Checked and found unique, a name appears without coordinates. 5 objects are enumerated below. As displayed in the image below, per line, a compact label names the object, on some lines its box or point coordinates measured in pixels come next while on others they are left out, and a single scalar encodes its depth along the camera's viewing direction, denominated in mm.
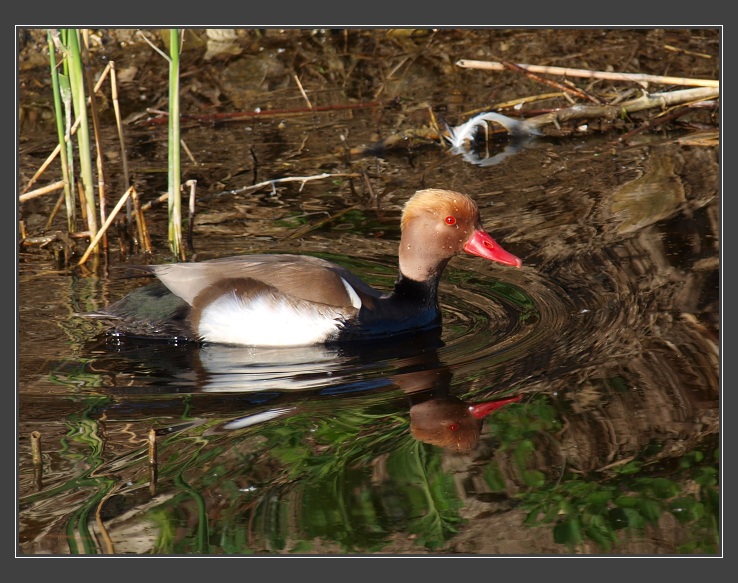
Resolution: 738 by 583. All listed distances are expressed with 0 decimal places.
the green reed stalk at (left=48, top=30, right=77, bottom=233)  13703
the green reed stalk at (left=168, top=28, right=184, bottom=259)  13523
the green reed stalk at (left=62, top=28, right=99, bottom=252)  13578
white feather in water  20625
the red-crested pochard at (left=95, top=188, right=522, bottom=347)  13445
